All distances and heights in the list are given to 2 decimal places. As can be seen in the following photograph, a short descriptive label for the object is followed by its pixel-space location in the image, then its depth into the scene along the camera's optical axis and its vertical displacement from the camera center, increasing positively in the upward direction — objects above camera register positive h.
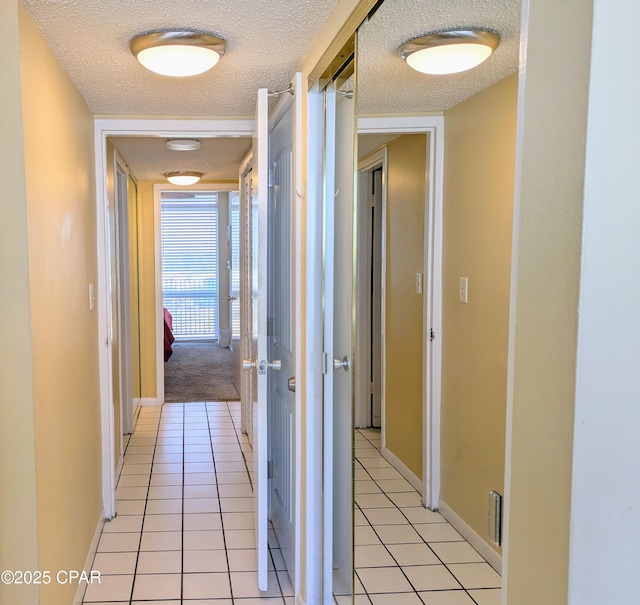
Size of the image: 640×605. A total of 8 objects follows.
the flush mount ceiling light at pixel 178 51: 1.88 +0.63
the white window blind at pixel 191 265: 8.94 -0.17
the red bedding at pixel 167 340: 7.25 -1.02
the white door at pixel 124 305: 4.54 -0.39
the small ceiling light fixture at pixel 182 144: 3.67 +0.65
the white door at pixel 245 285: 4.18 -0.23
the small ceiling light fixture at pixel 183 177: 5.21 +0.65
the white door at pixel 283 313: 2.33 -0.24
